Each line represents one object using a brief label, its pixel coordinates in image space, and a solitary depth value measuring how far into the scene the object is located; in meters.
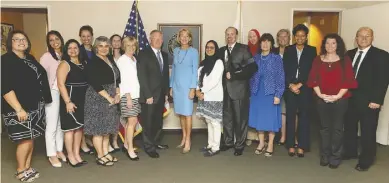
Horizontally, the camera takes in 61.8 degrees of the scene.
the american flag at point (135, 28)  4.46
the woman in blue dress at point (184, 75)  3.94
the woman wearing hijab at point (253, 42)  4.22
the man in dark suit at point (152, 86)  3.78
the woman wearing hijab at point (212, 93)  3.87
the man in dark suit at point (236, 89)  3.85
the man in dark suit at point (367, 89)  3.36
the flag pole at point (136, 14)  4.49
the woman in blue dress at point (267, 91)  3.80
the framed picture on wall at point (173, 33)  4.98
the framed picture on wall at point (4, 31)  5.23
